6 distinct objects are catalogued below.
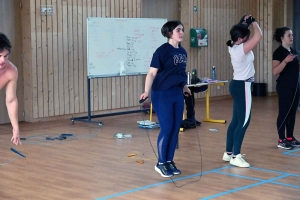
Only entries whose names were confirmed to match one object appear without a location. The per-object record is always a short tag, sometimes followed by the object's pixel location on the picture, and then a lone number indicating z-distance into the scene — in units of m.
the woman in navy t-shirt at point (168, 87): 5.15
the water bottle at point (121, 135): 7.55
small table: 8.90
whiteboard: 8.75
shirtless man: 4.07
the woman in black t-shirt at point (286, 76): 6.33
